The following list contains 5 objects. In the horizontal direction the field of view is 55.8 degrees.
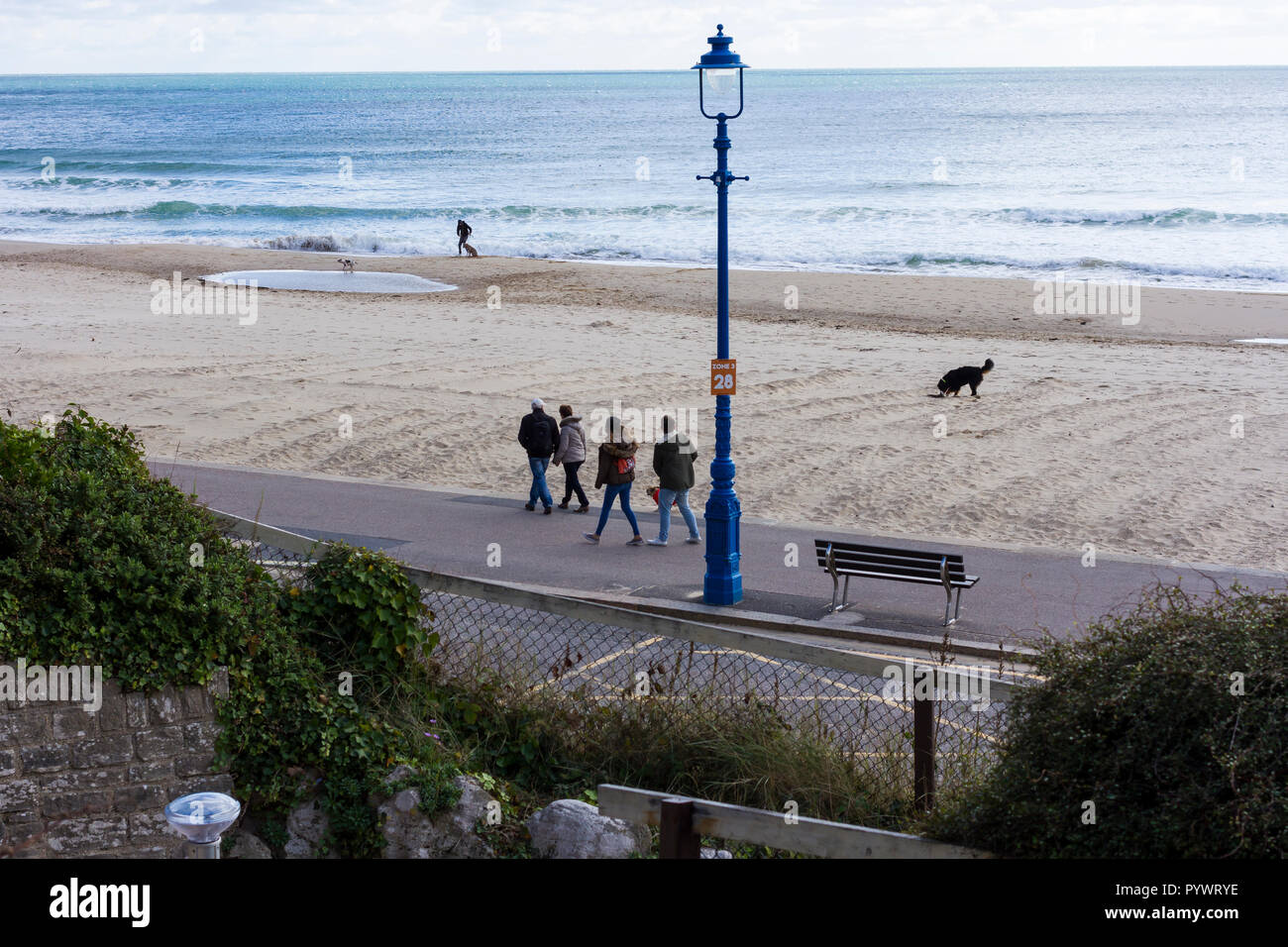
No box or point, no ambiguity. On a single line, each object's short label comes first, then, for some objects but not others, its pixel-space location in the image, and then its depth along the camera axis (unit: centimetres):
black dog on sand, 2159
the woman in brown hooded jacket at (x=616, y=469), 1424
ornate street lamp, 1156
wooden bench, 1150
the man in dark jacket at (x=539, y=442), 1539
